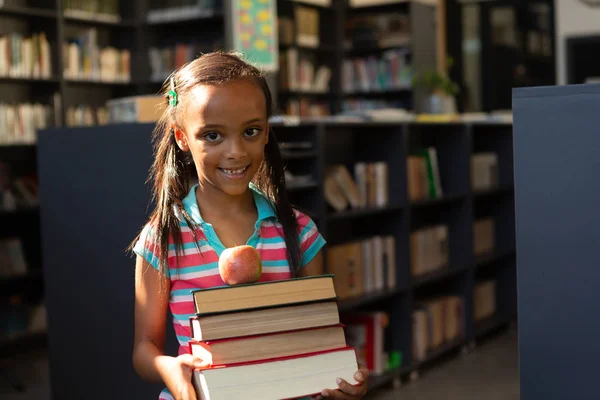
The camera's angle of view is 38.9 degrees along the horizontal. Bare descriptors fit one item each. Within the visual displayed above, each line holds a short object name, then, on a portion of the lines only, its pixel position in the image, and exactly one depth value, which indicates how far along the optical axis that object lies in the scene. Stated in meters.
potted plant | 6.69
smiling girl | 1.41
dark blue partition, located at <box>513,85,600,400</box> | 1.29
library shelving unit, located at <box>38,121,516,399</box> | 3.10
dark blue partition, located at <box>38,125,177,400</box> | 3.07
